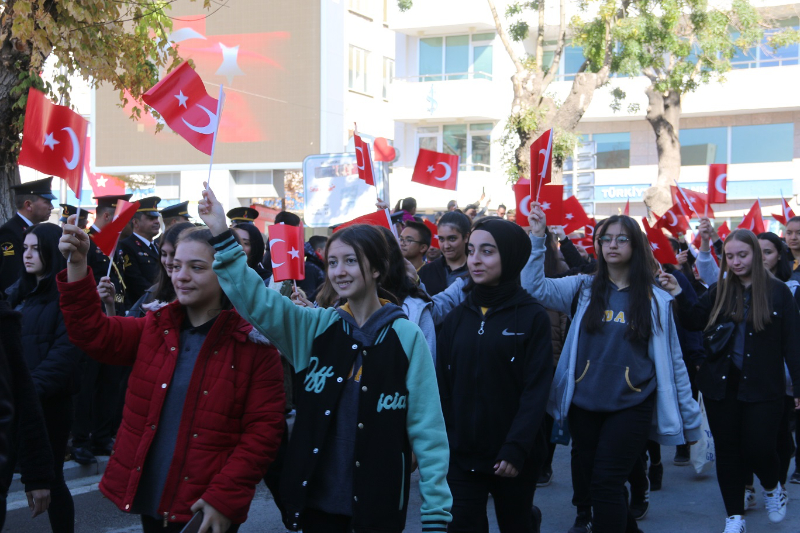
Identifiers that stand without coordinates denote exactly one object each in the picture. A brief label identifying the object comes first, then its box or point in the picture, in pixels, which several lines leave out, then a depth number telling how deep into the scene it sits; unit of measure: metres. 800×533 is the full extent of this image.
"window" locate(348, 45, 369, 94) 36.47
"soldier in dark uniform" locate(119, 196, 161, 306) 8.57
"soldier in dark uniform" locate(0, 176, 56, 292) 7.98
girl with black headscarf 4.35
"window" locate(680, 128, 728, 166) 33.19
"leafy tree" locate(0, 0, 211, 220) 8.64
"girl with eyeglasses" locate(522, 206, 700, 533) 4.97
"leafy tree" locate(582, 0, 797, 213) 18.02
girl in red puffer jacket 3.30
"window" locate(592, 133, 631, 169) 34.38
